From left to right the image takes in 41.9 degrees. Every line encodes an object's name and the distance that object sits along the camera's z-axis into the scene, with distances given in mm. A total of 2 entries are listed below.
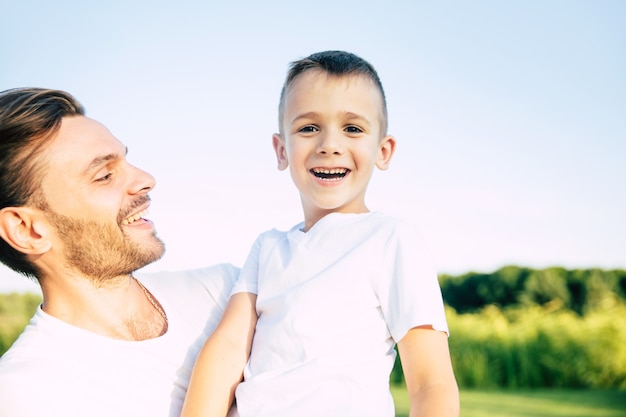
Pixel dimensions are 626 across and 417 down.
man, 959
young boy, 823
